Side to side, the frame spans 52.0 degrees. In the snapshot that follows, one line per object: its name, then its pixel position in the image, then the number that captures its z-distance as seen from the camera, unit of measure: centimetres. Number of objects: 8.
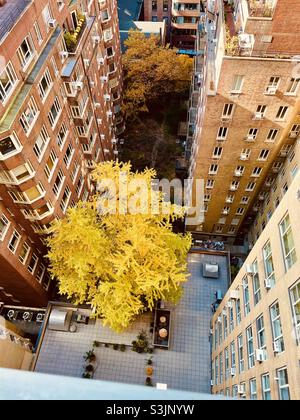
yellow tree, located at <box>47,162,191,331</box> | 2786
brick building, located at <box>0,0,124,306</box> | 2306
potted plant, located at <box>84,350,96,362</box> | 3150
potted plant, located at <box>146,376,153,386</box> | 3059
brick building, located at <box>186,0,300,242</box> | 2750
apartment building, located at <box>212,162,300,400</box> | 1515
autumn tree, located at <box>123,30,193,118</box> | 5969
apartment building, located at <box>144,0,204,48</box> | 6988
